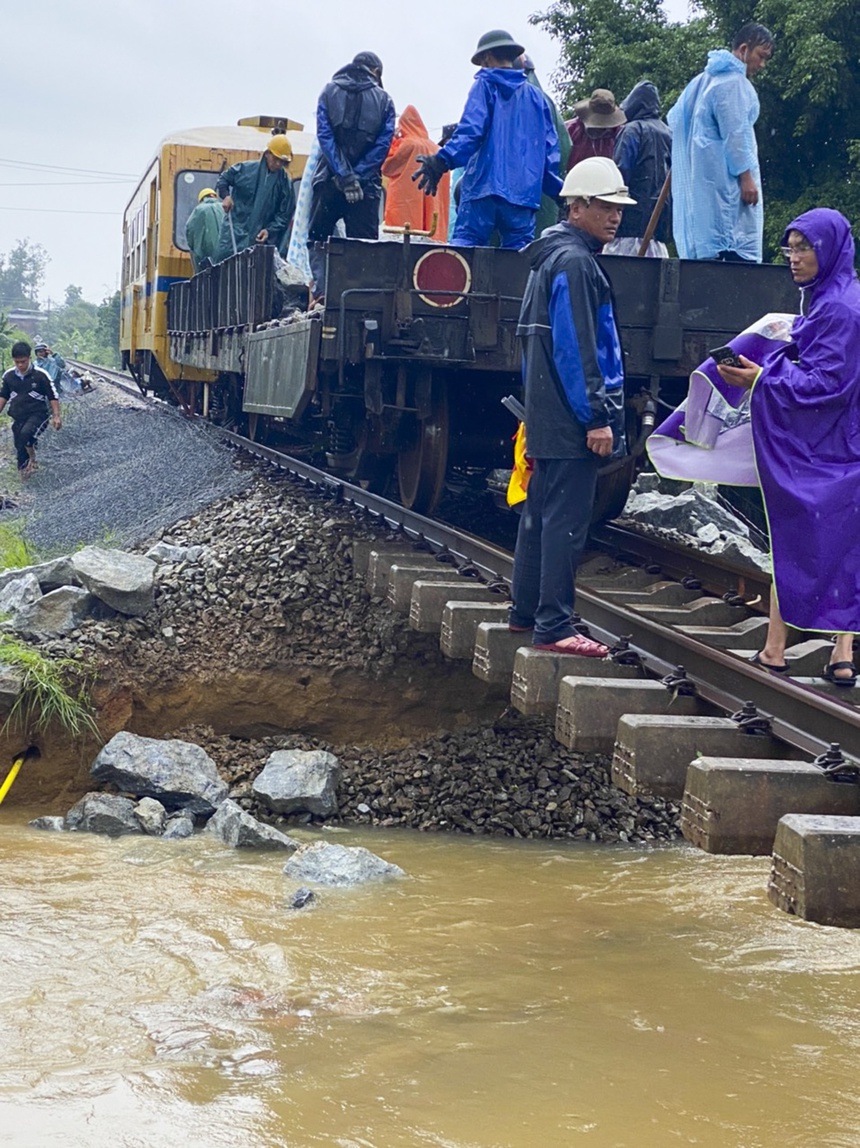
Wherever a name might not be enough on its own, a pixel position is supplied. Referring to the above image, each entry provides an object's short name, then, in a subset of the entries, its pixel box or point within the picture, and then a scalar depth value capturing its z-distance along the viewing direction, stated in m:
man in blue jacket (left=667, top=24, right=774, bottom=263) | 7.74
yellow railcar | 14.65
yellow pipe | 6.60
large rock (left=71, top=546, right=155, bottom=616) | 7.30
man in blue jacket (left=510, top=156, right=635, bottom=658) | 4.93
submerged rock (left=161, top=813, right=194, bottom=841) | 6.07
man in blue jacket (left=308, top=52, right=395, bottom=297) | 8.93
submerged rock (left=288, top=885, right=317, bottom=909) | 5.01
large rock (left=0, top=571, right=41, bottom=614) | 7.38
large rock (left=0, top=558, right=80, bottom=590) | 7.65
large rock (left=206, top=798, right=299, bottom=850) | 5.85
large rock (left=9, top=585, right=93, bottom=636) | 7.14
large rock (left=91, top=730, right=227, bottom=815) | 6.38
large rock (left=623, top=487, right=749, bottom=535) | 10.66
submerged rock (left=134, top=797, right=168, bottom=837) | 6.13
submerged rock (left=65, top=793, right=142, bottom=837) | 6.12
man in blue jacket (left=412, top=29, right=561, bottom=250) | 7.64
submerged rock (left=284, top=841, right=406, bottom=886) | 5.36
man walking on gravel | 14.42
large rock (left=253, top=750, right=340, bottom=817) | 6.49
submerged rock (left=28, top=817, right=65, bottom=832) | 6.23
